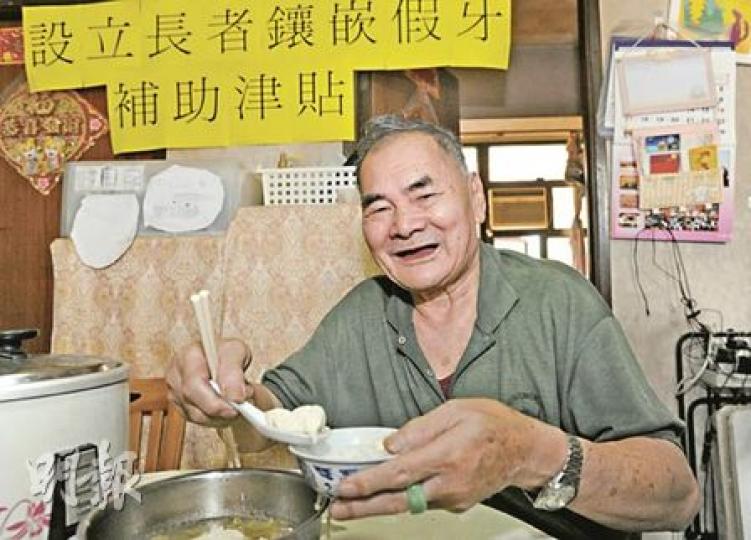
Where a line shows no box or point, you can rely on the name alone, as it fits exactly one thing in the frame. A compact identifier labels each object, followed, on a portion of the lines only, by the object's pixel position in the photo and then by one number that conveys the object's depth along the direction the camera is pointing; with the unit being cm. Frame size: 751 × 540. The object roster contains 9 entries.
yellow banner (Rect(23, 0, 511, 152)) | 225
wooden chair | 179
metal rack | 205
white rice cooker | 86
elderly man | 101
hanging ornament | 256
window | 242
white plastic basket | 226
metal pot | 91
